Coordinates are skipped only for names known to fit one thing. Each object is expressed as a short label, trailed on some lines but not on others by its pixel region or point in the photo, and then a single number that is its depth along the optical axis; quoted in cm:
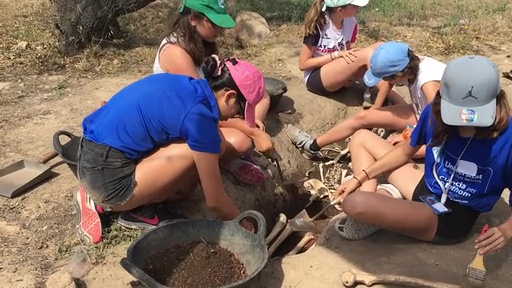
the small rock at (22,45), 565
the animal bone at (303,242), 313
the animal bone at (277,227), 320
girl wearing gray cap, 247
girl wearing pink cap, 263
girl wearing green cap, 328
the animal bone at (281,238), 318
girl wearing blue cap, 349
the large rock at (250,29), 609
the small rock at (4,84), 483
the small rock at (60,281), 260
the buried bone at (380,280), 260
